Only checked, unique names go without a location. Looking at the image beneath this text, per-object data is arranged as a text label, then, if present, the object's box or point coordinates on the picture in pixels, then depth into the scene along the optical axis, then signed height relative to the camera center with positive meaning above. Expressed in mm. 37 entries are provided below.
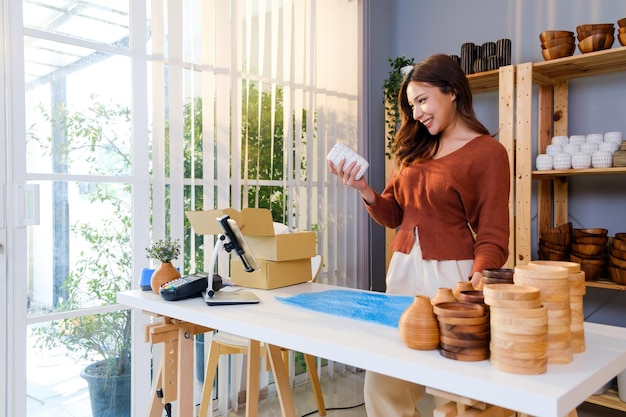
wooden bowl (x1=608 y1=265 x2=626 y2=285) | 2510 -358
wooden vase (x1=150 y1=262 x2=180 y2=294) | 1814 -261
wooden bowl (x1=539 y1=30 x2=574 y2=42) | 2713 +850
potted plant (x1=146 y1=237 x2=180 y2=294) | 1817 -227
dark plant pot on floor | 2381 -883
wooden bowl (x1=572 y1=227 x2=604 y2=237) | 2660 -163
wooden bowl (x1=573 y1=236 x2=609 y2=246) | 2623 -200
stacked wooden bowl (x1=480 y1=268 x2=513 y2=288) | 1218 -178
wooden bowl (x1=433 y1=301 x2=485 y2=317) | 1069 -227
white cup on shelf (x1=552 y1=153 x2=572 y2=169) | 2674 +196
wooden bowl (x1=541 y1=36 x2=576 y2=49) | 2715 +815
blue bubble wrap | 1419 -314
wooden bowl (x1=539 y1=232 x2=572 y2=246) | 2744 -198
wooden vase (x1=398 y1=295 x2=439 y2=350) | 1110 -267
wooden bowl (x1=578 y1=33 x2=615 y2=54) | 2598 +777
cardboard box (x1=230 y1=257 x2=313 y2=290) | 1913 -277
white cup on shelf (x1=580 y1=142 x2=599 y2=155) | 2609 +256
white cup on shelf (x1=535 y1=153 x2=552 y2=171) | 2752 +196
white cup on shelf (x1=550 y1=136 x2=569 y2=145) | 2734 +308
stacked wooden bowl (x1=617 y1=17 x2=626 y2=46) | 2547 +815
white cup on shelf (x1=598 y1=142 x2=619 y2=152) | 2561 +259
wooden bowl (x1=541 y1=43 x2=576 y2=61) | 2713 +762
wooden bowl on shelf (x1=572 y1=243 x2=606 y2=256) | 2623 -244
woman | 1646 +12
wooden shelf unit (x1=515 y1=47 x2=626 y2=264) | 2689 +410
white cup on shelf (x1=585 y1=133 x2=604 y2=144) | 2623 +305
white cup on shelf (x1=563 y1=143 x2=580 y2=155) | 2660 +259
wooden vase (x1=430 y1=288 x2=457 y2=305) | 1174 -216
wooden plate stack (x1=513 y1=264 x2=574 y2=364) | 1036 -210
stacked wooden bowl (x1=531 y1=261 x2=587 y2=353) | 1112 -230
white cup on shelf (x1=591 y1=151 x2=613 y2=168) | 2549 +196
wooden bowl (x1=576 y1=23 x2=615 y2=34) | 2602 +851
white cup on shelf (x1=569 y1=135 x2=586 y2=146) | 2672 +302
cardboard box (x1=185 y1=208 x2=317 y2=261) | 1869 -116
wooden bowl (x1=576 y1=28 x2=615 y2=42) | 2602 +826
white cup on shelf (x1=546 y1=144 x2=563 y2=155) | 2725 +261
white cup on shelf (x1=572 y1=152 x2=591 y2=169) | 2607 +195
